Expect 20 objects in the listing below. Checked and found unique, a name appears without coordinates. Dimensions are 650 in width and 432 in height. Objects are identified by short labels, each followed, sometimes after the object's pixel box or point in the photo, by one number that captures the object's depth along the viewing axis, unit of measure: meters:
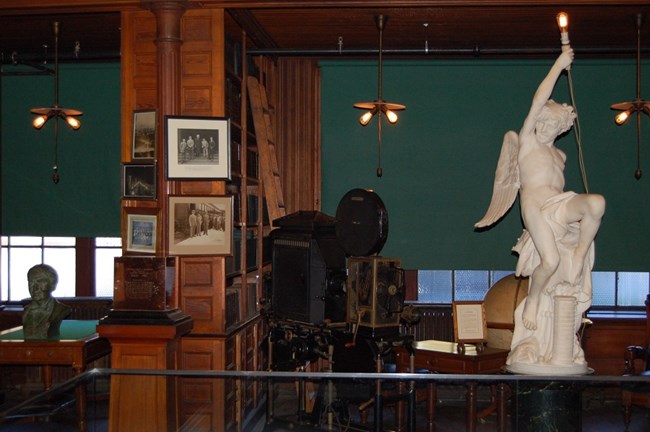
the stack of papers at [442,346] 6.04
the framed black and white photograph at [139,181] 5.69
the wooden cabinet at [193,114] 5.75
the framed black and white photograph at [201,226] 5.71
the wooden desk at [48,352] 5.90
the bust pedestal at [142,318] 5.12
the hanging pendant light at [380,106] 6.64
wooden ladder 7.16
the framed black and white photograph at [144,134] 5.69
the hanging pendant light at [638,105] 6.56
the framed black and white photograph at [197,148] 5.69
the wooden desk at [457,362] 5.77
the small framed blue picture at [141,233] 5.67
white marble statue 5.06
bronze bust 6.14
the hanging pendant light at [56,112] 6.78
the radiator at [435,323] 7.94
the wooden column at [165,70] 5.65
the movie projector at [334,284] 5.50
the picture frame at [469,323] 5.98
